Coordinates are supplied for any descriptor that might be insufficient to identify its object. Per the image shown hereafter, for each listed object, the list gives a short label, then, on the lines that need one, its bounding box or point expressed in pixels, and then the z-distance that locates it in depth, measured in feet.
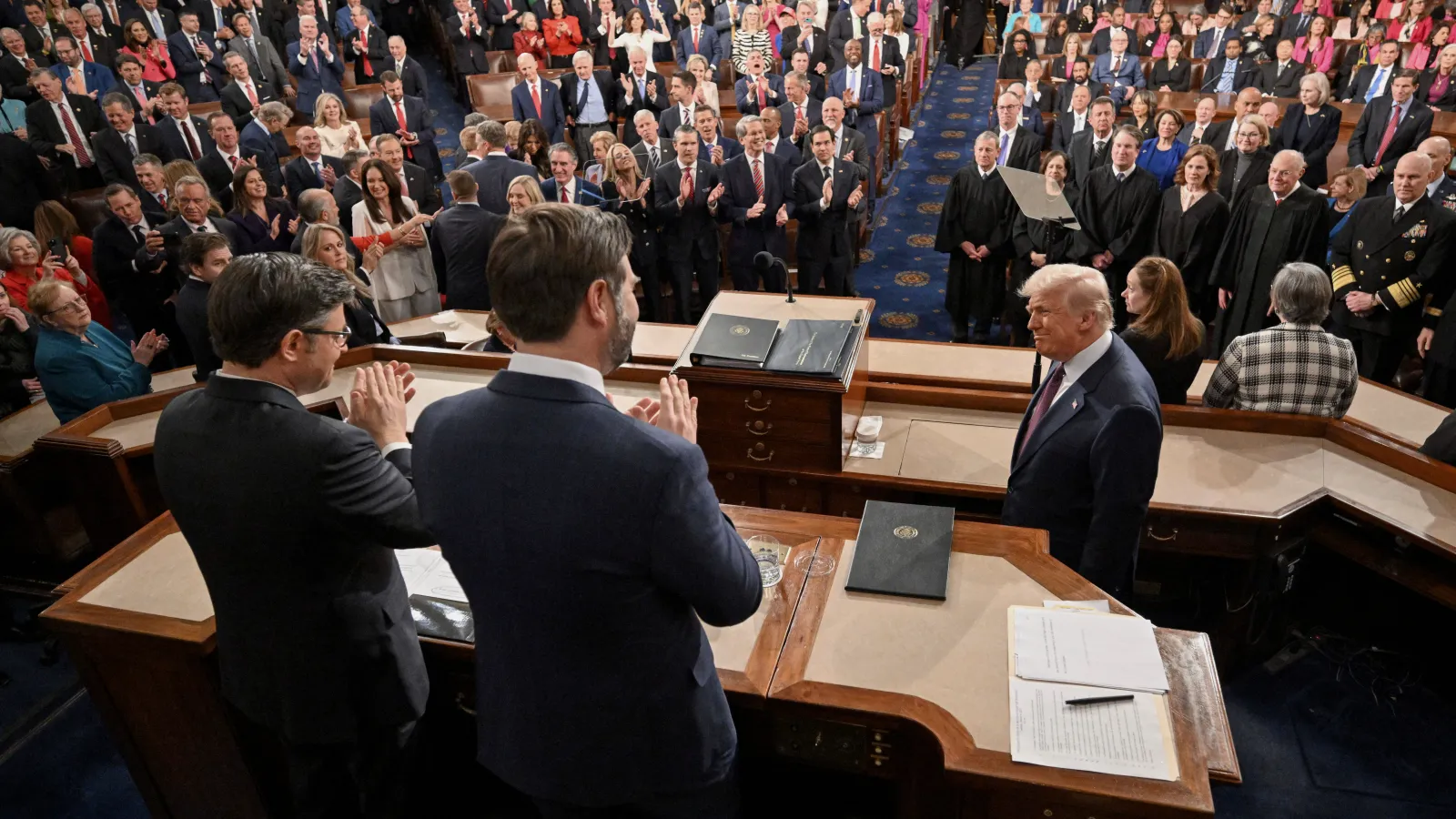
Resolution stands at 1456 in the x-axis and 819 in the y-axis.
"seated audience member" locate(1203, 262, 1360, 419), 10.65
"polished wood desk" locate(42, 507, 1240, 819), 5.47
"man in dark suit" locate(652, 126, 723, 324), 19.44
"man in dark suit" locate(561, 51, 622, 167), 27.07
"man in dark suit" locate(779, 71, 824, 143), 23.16
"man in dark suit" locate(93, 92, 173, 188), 22.33
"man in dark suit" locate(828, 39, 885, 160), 25.76
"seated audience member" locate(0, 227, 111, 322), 15.11
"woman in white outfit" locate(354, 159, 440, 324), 17.24
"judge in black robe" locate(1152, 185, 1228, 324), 17.28
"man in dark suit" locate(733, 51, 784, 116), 26.43
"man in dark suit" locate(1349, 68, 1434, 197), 21.98
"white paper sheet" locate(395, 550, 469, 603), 7.27
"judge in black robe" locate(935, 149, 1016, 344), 18.67
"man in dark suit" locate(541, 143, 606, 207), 19.17
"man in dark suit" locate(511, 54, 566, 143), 26.84
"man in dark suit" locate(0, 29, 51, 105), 25.38
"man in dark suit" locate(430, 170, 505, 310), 16.84
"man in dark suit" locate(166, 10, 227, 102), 28.45
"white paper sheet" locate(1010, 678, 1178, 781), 5.28
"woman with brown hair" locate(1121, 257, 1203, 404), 10.96
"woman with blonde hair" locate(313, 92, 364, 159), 23.04
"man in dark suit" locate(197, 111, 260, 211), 22.22
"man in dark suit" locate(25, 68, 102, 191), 23.70
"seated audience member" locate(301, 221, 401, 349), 13.30
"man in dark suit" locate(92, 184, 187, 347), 17.25
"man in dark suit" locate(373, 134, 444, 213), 19.06
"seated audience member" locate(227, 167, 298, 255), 17.60
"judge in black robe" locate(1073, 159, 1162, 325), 17.92
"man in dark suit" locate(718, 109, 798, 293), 19.49
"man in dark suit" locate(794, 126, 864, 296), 19.13
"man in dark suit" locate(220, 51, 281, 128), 26.55
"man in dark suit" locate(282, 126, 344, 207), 21.58
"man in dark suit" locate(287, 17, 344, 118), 29.78
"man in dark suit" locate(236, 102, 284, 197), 22.80
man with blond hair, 7.63
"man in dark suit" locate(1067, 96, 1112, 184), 20.47
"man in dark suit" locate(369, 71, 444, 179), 26.04
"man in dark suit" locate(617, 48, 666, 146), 27.91
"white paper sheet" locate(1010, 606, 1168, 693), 5.86
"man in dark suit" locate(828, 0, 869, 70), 31.27
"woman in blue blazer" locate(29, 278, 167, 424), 12.01
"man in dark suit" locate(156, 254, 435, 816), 5.55
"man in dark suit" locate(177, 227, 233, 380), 12.46
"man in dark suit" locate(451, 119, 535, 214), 18.85
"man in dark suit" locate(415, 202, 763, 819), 4.19
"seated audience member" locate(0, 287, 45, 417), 14.15
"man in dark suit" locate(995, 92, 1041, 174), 21.31
